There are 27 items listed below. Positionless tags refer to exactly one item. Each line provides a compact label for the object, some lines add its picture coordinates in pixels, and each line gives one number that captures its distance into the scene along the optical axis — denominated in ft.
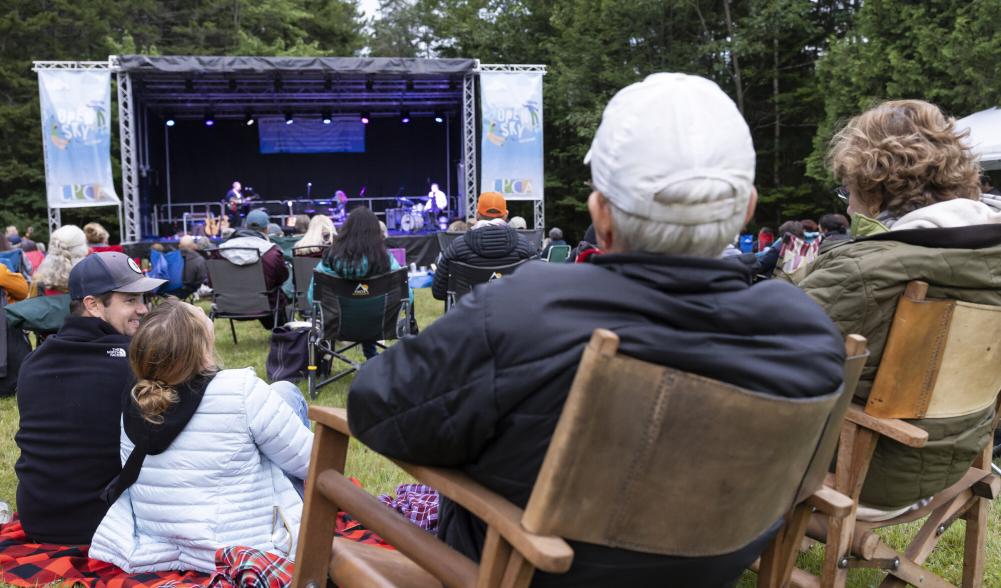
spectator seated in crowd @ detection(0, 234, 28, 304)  16.01
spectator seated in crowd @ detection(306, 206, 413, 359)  15.64
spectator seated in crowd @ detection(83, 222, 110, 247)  23.68
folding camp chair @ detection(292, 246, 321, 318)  20.53
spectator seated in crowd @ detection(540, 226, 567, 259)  30.40
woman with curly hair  5.72
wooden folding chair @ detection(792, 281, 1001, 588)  5.65
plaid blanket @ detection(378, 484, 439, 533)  7.72
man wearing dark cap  7.54
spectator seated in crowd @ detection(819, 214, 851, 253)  21.19
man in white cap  3.36
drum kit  48.93
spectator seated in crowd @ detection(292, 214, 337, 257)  20.98
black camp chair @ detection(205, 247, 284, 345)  20.16
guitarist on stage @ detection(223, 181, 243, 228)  49.34
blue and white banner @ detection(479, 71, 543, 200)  41.63
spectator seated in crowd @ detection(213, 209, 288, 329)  20.20
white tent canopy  24.88
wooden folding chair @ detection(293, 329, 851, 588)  3.08
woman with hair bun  6.78
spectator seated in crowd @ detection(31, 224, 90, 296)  14.87
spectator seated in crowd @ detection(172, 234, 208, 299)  27.26
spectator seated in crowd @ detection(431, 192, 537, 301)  16.61
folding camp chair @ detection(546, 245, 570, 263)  24.50
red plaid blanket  6.60
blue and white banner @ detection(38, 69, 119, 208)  38.81
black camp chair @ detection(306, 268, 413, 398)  15.85
